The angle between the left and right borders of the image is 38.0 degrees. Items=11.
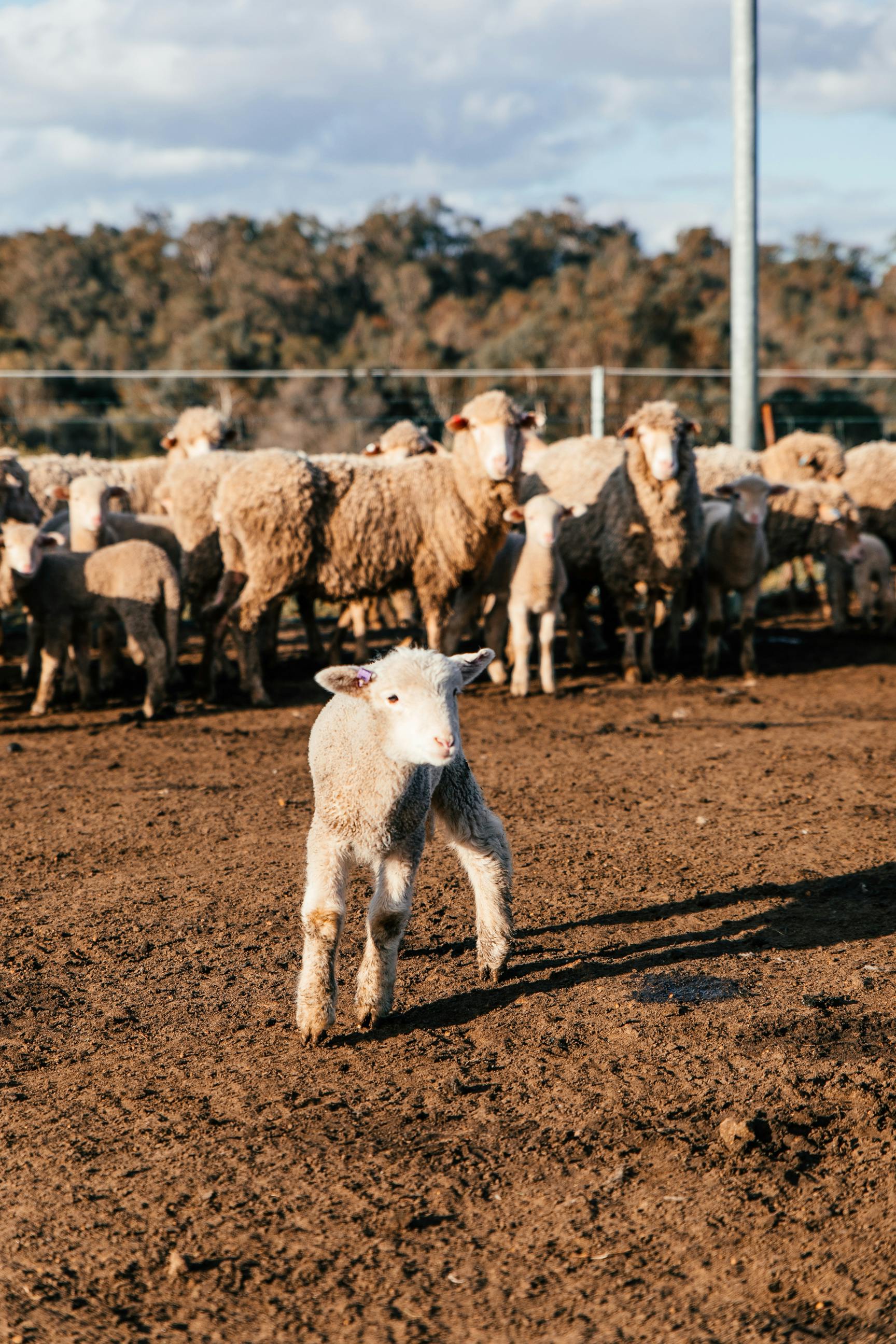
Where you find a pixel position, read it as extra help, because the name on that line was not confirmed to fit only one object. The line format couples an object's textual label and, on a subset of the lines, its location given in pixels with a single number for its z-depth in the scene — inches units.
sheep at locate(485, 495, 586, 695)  397.7
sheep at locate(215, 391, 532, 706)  402.3
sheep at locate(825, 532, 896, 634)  507.8
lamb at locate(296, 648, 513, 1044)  161.2
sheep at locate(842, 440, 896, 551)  558.9
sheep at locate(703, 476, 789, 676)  423.5
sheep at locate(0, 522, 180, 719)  370.6
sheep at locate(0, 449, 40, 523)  421.4
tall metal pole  579.8
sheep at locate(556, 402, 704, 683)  414.9
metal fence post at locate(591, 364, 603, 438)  613.0
